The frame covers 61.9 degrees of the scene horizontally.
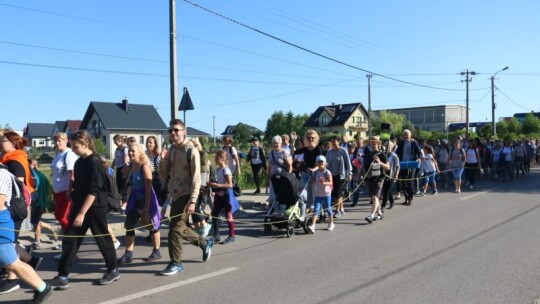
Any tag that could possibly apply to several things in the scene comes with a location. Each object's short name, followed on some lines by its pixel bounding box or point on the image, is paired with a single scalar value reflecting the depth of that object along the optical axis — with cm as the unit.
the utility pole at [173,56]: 1214
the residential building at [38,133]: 10481
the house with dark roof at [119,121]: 6669
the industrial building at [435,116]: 11174
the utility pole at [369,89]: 5339
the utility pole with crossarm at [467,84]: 4152
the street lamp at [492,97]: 4584
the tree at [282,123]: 10031
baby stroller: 837
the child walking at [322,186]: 897
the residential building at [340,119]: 8662
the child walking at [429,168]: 1488
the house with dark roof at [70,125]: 8469
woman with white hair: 896
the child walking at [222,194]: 782
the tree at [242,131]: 10304
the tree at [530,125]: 4745
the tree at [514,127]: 4853
